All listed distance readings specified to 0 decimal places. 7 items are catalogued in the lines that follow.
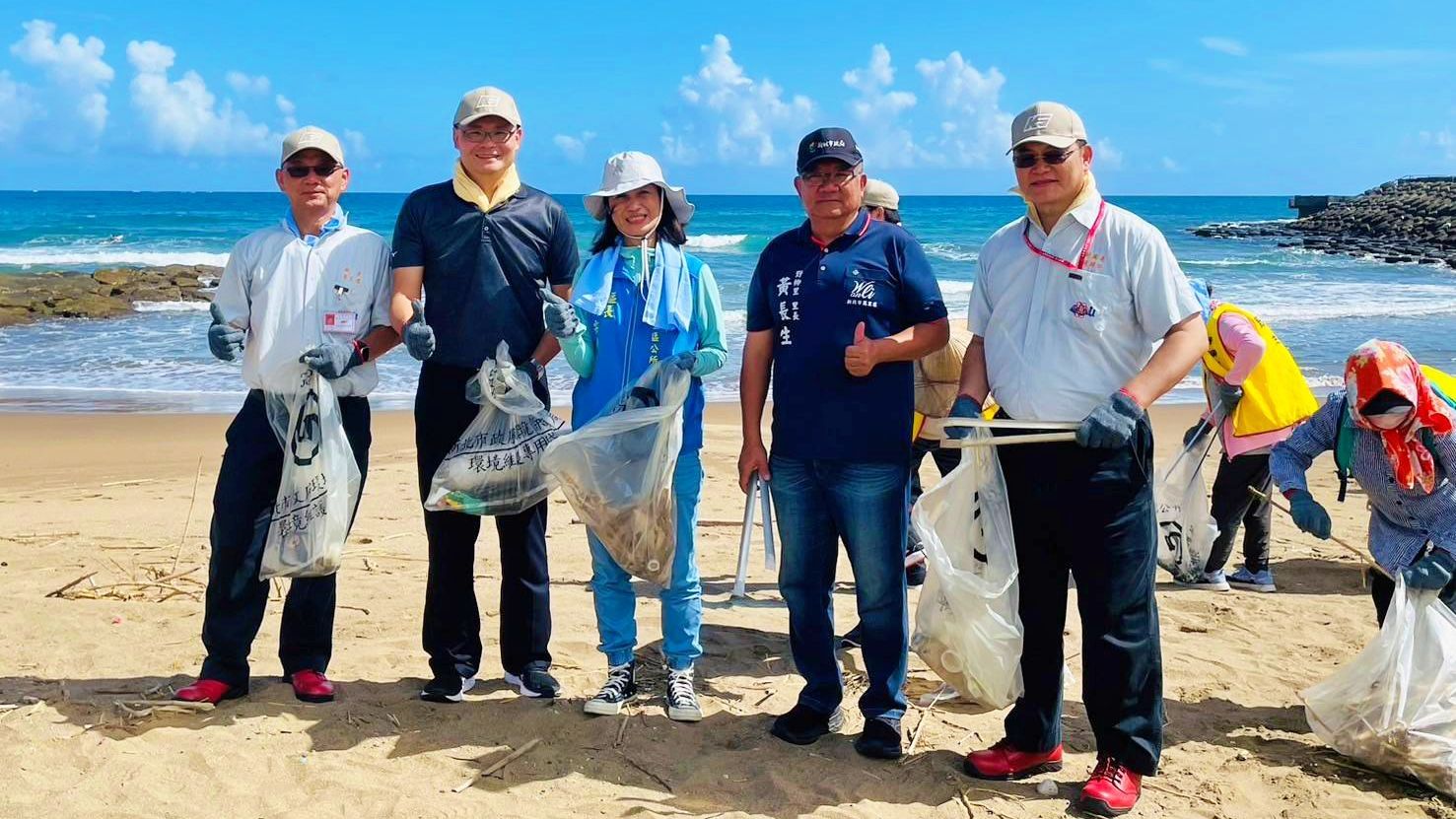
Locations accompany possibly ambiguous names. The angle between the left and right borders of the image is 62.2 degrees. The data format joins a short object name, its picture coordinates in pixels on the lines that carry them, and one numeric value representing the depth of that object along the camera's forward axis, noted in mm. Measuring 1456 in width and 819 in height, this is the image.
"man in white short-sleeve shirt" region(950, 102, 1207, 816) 3102
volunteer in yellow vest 5137
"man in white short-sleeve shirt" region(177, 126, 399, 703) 3783
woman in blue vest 3697
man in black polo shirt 3758
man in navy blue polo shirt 3451
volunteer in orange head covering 3410
